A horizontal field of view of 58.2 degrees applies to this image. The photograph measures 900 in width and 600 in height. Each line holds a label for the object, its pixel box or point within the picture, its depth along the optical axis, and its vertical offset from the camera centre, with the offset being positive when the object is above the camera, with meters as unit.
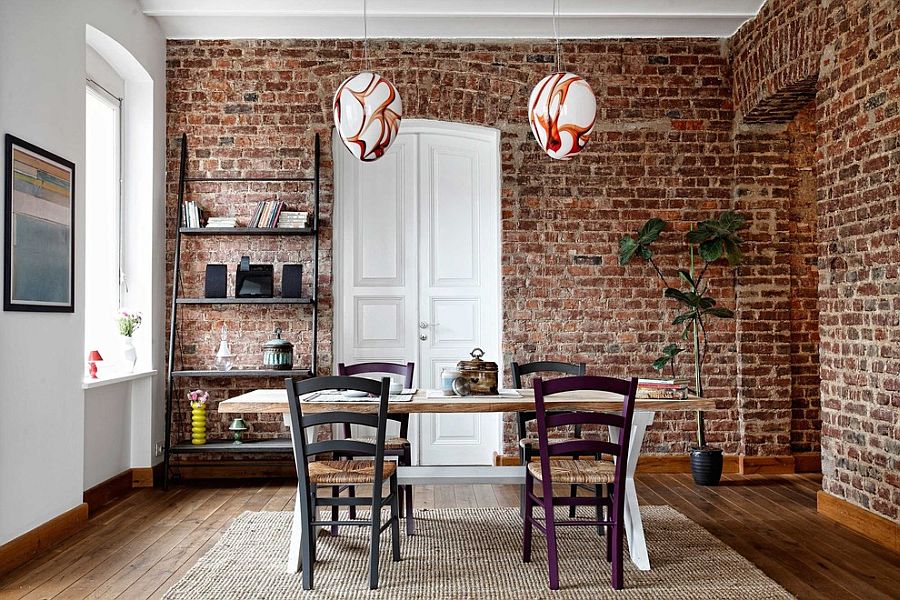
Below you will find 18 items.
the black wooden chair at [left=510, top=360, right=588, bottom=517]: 4.75 -0.35
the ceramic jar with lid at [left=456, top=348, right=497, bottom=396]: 4.11 -0.32
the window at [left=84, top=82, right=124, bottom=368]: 5.47 +0.64
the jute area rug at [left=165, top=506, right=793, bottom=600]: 3.47 -1.20
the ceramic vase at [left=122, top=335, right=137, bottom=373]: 5.47 -0.26
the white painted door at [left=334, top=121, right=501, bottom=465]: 6.32 +0.38
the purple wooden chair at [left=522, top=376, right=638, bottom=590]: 3.47 -0.60
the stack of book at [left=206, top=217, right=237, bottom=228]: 5.94 +0.68
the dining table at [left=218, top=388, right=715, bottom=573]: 3.72 -0.44
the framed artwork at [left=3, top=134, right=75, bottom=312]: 3.91 +0.44
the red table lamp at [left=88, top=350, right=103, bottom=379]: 4.98 -0.29
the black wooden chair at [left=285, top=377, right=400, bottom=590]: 3.47 -0.59
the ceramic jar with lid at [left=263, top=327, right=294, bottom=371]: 5.77 -0.29
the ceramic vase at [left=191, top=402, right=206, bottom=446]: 5.87 -0.79
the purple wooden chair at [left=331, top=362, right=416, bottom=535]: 4.36 -0.73
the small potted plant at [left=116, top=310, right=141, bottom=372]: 5.45 -0.11
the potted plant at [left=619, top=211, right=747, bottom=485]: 5.74 +0.23
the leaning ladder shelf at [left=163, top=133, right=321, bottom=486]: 5.67 -0.03
